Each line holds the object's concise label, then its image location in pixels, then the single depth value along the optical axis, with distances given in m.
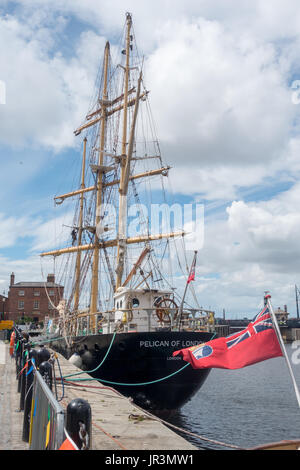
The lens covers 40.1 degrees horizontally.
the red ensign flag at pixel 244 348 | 7.75
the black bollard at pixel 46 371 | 7.39
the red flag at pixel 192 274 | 16.25
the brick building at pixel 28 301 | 77.19
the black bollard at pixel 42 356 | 8.33
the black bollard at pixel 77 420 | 4.61
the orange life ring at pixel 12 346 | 23.95
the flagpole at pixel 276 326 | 7.24
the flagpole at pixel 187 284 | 16.50
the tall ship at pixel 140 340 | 16.36
